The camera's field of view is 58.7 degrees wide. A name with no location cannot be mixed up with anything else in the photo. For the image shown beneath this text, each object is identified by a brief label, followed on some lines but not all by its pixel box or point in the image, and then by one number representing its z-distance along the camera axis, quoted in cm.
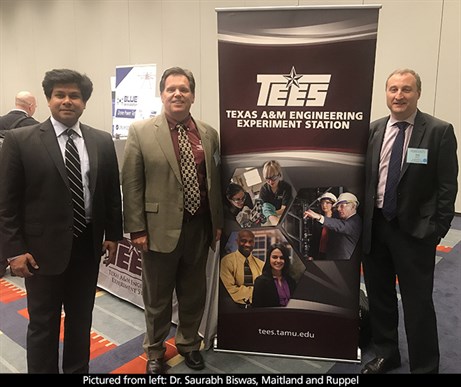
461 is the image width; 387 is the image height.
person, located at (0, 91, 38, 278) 408
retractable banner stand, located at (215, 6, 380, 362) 209
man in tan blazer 207
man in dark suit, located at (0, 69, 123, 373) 172
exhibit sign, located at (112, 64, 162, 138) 575
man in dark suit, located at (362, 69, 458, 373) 201
